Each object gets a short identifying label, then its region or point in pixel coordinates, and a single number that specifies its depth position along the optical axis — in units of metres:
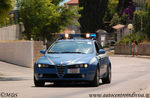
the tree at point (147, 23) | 59.62
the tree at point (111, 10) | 94.06
